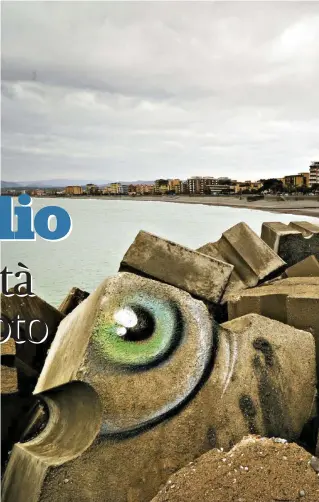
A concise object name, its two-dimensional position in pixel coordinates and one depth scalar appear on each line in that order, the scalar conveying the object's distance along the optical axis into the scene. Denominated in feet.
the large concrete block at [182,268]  10.84
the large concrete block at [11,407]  9.71
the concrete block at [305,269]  13.23
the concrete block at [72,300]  12.90
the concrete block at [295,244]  15.57
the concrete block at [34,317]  11.24
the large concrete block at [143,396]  6.84
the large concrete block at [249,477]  6.06
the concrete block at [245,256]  13.58
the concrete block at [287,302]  9.27
